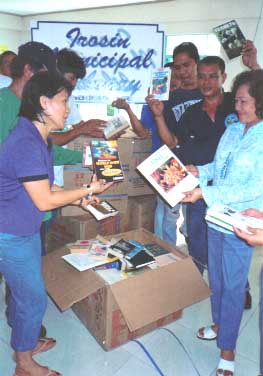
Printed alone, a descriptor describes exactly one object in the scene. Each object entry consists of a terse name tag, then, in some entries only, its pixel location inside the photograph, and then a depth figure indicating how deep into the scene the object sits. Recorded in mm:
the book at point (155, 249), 1911
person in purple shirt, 1145
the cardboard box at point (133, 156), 2219
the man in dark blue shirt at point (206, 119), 1774
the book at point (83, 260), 1713
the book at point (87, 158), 1896
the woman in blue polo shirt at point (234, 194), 1314
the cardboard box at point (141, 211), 2375
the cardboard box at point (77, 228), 2174
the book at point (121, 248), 1817
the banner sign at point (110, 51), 2270
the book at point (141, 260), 1745
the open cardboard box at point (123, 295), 1547
